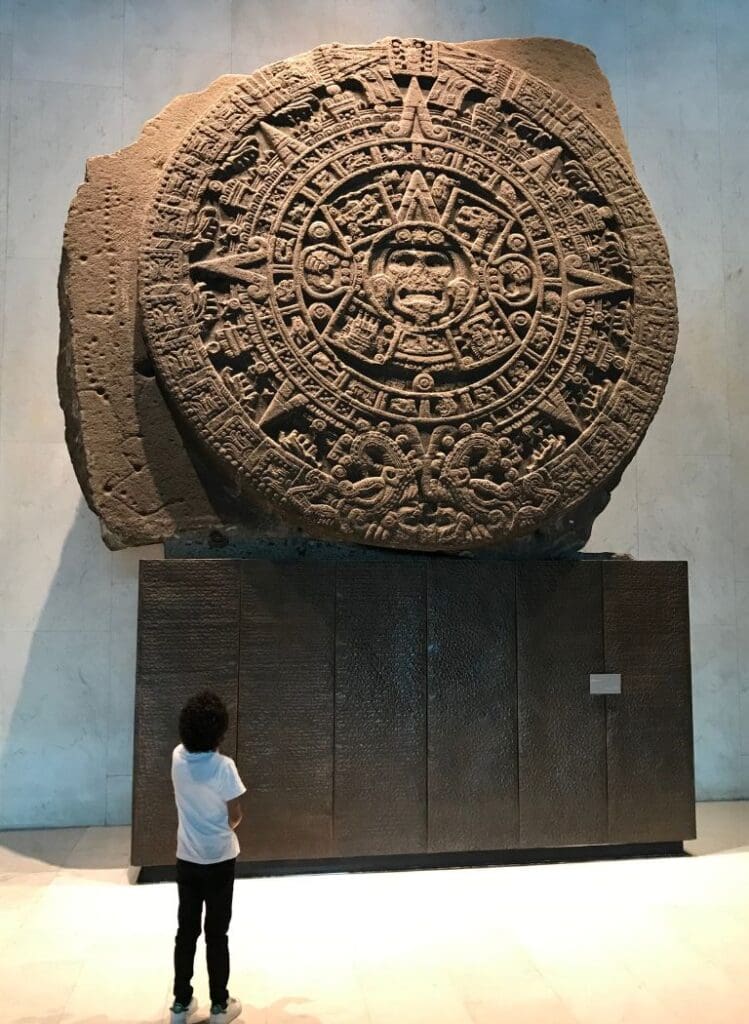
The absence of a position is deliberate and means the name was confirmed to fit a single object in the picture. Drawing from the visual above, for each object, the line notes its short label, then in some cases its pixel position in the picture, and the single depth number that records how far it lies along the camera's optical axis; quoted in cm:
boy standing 217
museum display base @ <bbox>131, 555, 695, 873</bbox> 339
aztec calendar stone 349
